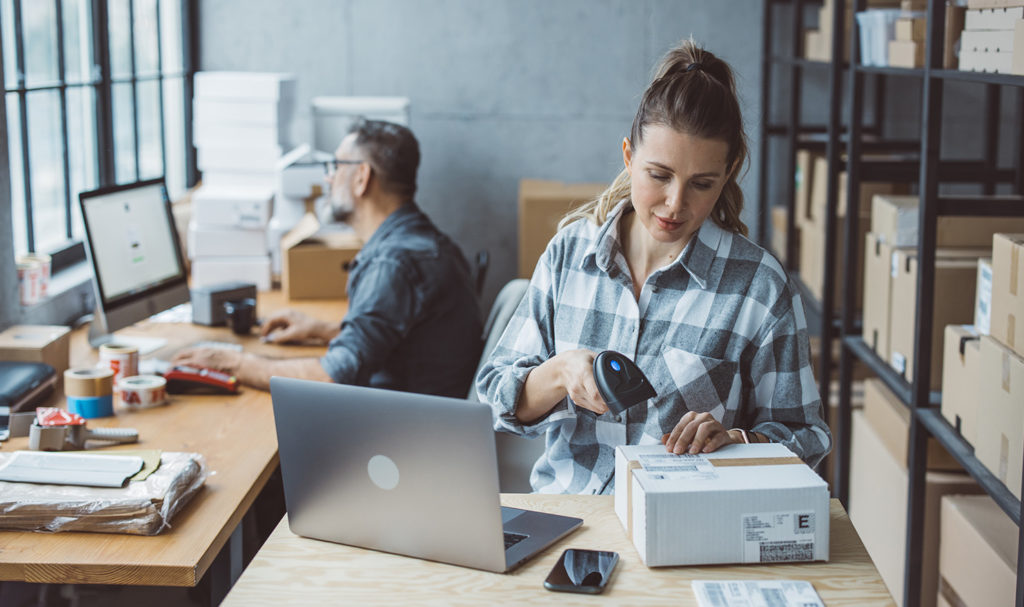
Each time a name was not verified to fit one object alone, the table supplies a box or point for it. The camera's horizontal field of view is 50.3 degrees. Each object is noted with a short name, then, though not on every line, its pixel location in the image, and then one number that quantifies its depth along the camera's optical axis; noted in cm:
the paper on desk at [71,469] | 186
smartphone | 143
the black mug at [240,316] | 334
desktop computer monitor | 283
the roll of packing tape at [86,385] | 243
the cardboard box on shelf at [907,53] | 287
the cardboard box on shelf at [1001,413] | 209
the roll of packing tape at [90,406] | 243
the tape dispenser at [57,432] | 214
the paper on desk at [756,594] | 138
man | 277
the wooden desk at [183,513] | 170
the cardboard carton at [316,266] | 380
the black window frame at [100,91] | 329
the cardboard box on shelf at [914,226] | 282
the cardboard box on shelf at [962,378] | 235
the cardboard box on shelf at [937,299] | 267
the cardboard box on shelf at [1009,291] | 212
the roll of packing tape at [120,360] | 268
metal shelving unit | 252
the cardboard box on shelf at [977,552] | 237
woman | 178
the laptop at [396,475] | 143
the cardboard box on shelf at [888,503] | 282
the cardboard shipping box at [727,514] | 145
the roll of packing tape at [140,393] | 254
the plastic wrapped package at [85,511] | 179
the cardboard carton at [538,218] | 441
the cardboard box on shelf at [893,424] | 289
